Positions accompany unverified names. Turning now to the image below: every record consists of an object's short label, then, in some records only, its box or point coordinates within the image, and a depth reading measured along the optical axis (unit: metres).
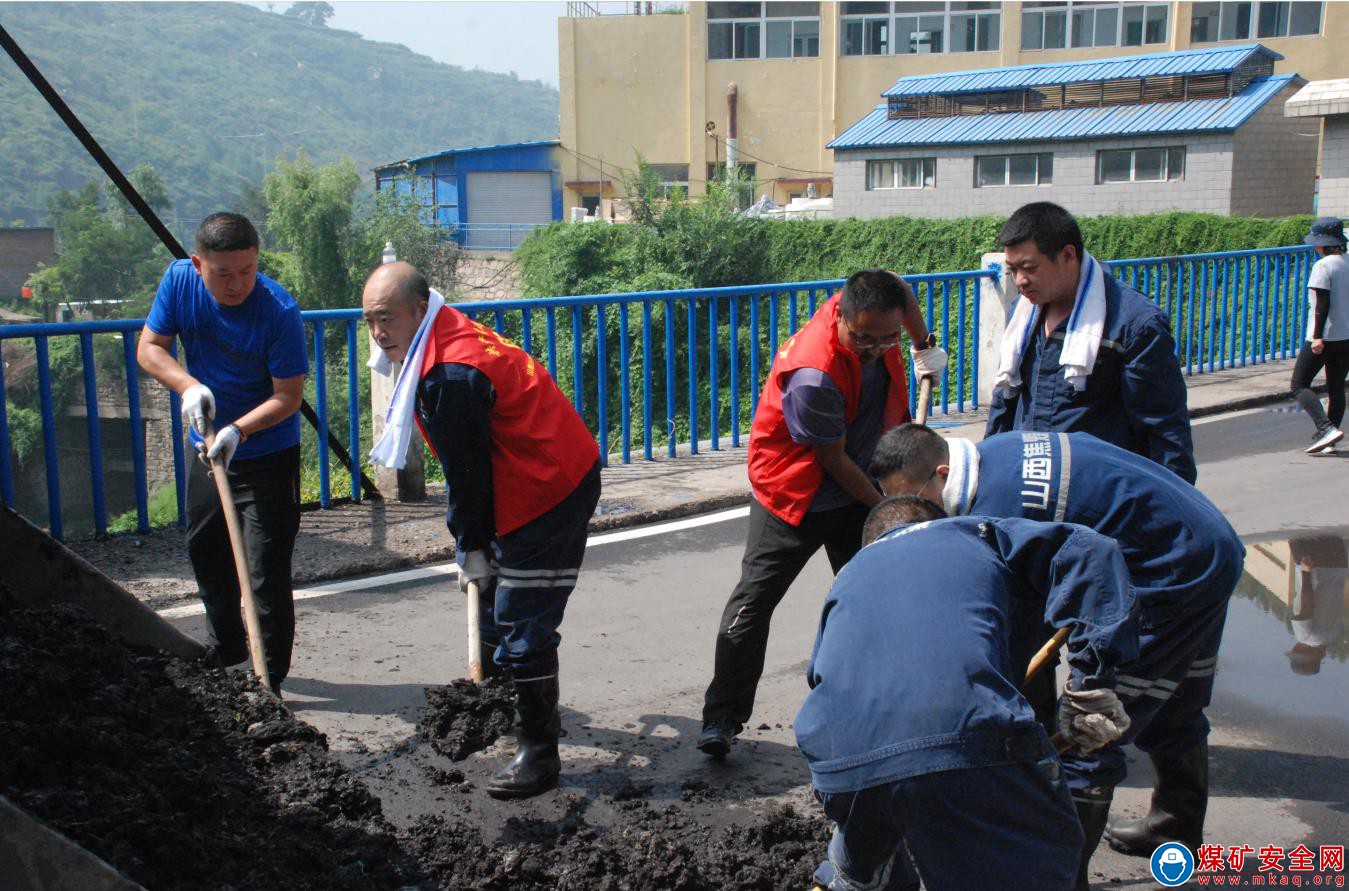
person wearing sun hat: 9.38
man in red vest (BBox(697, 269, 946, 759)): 4.12
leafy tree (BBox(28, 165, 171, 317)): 59.84
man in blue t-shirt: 4.63
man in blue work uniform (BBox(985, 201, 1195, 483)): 3.74
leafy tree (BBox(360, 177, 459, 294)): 56.69
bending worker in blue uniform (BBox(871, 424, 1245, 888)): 3.03
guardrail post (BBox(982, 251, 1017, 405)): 10.93
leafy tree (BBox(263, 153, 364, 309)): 61.22
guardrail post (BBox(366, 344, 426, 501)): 7.58
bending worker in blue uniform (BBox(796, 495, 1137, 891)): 2.37
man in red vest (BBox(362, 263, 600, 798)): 3.85
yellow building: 56.47
